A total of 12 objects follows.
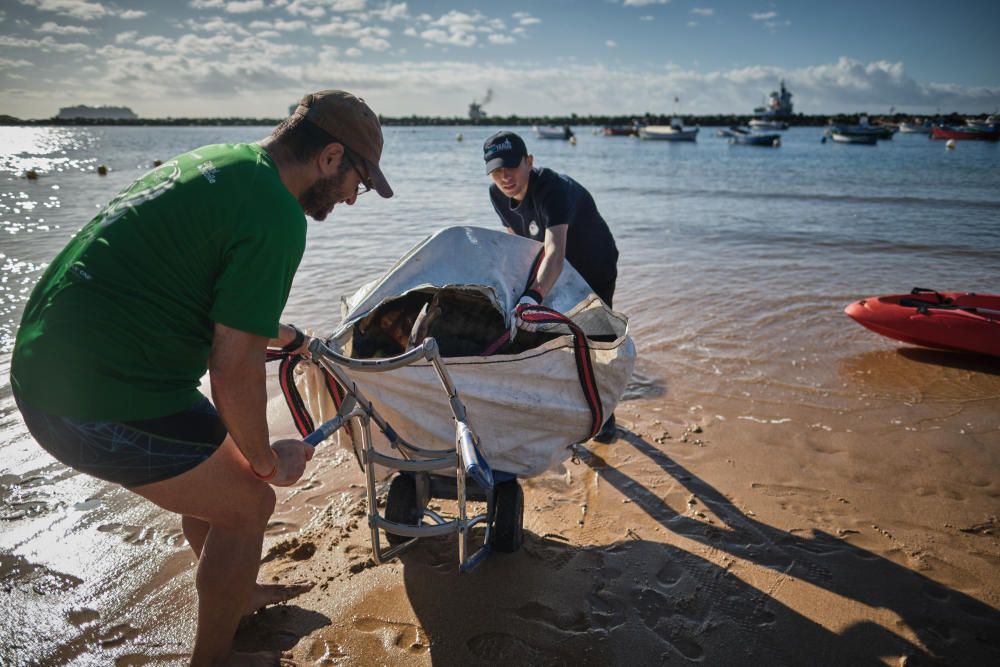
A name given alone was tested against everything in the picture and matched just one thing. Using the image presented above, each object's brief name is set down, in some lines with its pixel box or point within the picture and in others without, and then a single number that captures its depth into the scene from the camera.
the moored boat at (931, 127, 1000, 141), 54.22
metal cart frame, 2.18
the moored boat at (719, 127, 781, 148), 57.50
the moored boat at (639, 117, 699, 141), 64.59
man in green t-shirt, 1.65
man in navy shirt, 3.92
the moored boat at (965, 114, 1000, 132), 55.18
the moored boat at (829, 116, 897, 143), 56.94
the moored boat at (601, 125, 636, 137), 81.12
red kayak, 5.66
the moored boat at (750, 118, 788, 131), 87.44
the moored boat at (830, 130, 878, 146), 55.94
